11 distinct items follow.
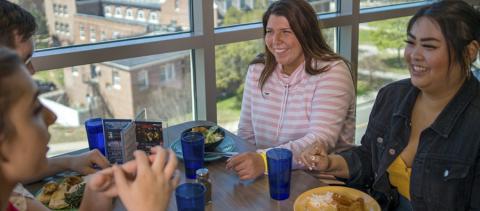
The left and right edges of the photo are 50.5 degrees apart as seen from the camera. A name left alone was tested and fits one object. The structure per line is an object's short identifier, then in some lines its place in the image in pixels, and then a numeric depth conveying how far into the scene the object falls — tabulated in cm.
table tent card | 158
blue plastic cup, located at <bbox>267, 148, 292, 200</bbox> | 138
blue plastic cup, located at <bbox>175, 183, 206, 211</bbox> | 121
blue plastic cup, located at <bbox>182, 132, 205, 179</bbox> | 154
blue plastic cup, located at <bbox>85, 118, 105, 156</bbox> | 172
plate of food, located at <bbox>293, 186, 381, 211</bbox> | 135
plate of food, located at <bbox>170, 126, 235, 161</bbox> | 168
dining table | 138
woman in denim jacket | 153
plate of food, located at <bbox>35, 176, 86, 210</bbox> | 138
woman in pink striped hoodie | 188
